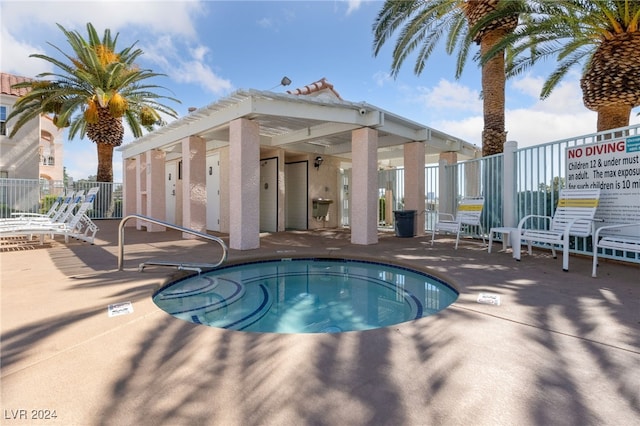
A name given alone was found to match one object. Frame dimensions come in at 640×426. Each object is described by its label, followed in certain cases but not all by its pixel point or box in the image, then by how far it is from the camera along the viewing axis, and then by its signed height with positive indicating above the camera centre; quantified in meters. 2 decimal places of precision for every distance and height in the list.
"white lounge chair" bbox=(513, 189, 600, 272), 5.66 -0.23
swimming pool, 4.06 -1.28
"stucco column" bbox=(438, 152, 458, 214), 11.33 +0.70
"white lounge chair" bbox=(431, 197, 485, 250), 8.47 -0.17
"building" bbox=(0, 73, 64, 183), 19.30 +4.05
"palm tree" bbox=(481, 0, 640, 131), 7.34 +4.09
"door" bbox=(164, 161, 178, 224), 15.41 +0.96
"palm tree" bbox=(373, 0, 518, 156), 9.32 +5.44
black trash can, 10.73 -0.42
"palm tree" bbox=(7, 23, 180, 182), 15.00 +5.89
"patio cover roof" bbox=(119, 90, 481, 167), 7.97 +2.52
